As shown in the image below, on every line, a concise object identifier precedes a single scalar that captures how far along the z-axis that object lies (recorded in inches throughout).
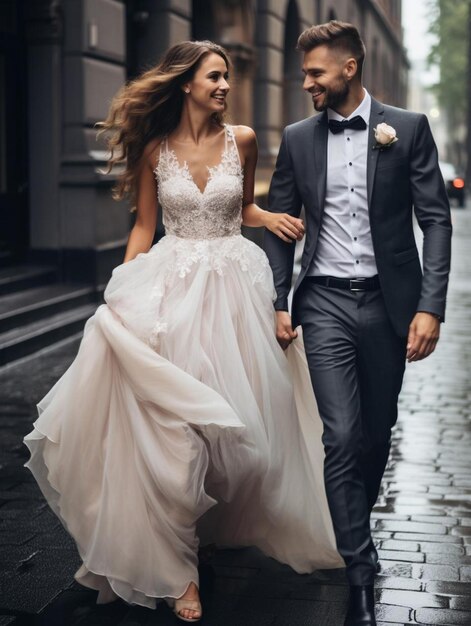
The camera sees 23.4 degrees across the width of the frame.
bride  159.0
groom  160.7
